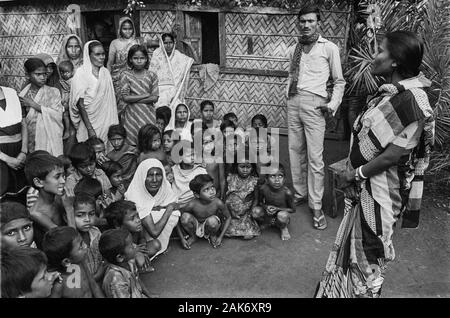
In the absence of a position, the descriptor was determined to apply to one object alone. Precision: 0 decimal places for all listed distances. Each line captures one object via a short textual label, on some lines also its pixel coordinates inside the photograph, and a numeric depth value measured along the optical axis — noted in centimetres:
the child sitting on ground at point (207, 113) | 546
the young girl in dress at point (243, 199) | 417
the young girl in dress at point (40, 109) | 455
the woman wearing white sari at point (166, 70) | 628
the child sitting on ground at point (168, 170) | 459
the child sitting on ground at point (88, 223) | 323
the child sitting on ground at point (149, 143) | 459
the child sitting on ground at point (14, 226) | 277
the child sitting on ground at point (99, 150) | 455
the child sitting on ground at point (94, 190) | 386
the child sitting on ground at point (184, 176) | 452
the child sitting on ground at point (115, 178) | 422
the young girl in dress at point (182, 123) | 538
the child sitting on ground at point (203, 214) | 402
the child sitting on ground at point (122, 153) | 475
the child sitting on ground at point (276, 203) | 414
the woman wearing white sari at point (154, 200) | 386
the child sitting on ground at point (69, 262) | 274
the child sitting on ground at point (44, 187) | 321
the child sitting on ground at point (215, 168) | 464
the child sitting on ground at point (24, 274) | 232
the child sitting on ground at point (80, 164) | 393
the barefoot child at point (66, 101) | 509
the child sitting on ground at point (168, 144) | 490
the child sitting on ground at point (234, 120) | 544
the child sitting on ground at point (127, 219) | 343
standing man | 410
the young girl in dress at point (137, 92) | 501
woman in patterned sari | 236
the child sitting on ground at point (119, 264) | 284
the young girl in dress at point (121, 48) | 594
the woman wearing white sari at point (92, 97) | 496
